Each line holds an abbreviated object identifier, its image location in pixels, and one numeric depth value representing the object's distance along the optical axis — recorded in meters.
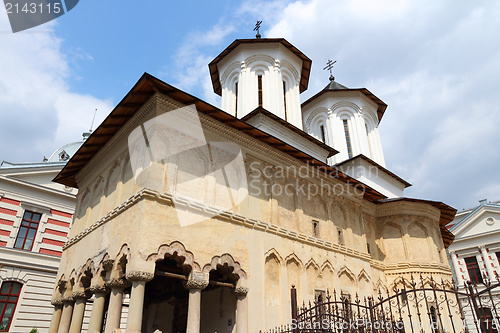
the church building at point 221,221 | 8.96
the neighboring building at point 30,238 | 15.43
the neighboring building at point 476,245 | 22.58
